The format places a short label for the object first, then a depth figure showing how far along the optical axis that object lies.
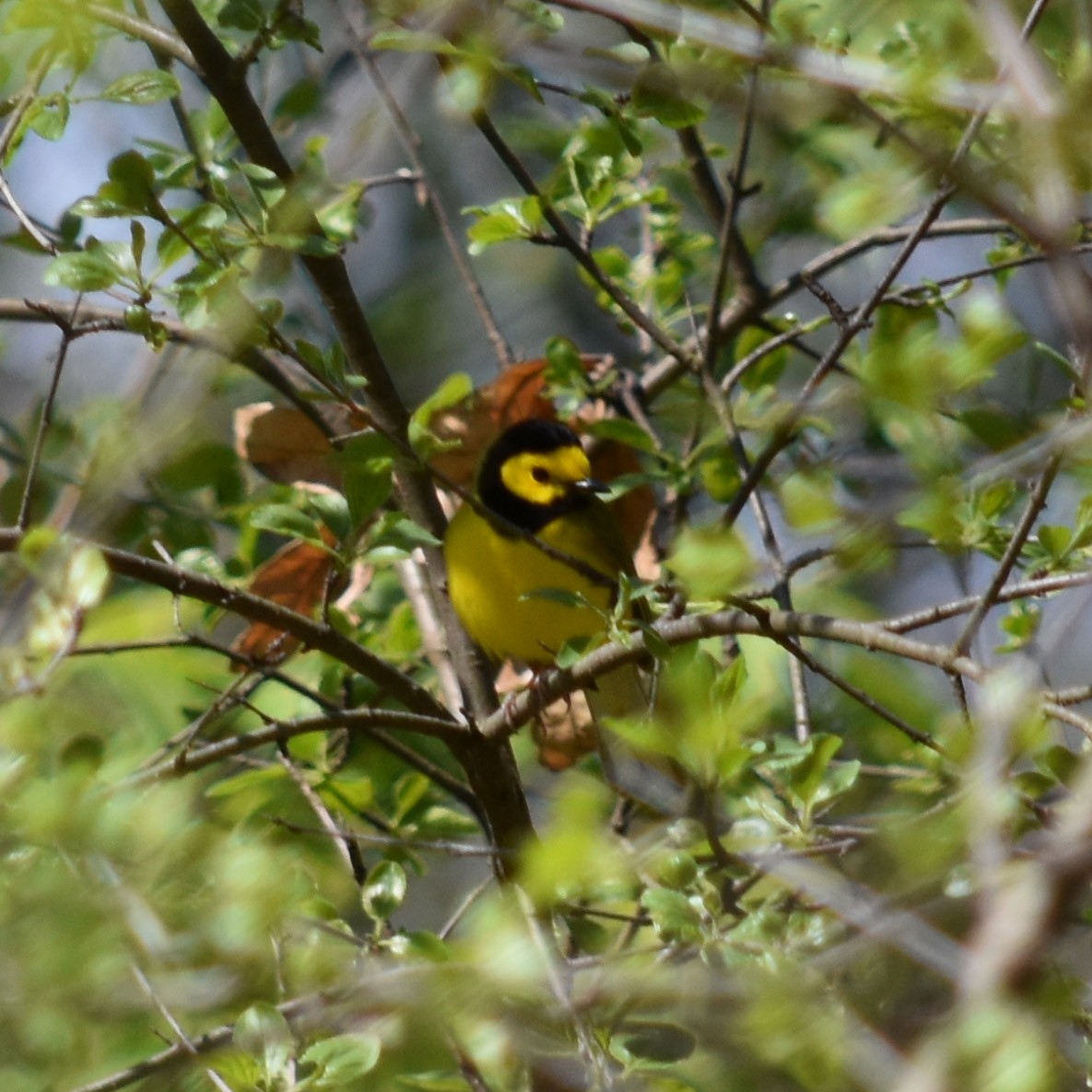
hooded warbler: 6.26
